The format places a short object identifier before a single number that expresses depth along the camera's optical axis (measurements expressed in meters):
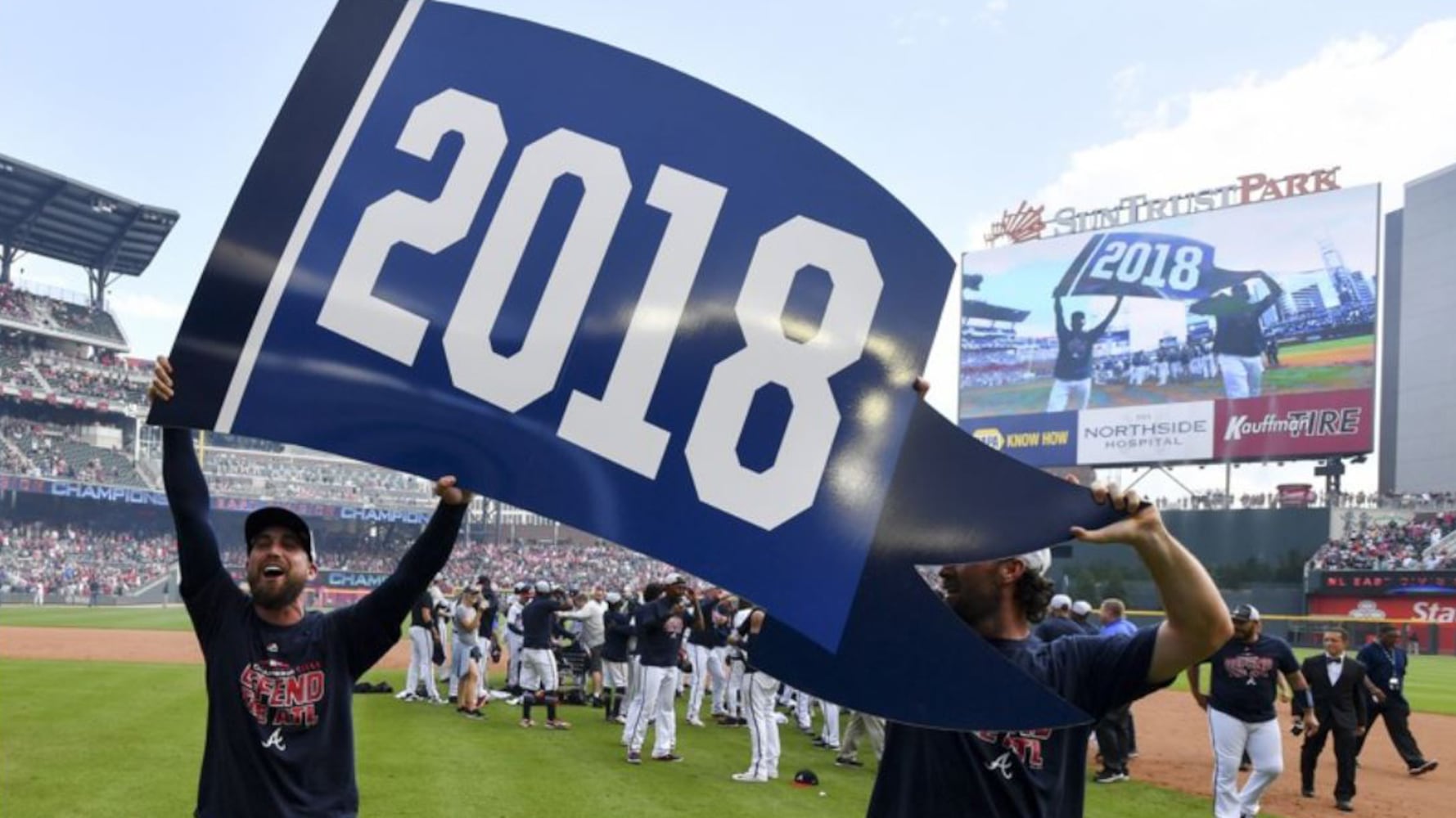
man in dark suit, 12.72
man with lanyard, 14.33
